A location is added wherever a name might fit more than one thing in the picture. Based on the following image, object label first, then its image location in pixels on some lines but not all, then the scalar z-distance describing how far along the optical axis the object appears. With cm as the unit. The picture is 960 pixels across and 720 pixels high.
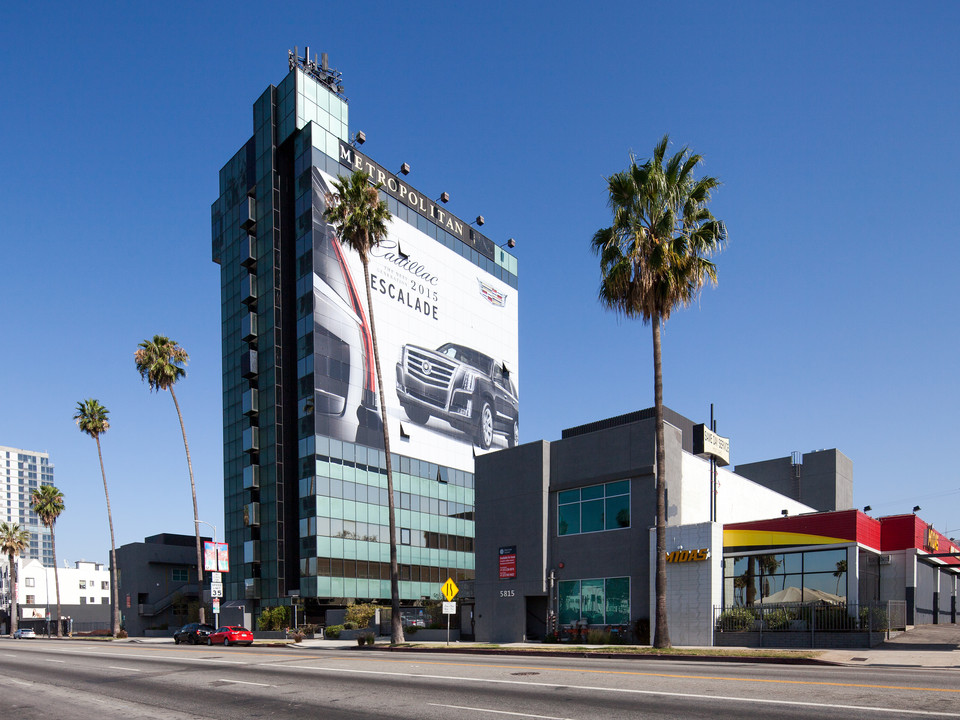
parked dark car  4909
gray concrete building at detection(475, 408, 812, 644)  3291
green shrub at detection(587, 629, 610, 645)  3291
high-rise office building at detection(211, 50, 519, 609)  6844
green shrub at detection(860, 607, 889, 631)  2667
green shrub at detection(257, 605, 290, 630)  6350
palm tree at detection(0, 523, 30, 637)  10275
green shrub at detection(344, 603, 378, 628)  5425
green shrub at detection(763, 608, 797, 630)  2881
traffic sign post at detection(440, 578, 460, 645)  3478
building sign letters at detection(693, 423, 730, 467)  3535
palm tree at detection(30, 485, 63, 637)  9506
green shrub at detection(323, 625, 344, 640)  5376
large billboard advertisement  7019
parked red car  4641
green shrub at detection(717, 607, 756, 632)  2995
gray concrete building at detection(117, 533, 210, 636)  8488
